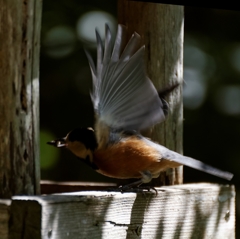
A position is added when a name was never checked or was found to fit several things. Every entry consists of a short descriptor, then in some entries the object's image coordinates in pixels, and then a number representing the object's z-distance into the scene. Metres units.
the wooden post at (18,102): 5.19
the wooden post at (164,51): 7.18
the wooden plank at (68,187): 7.80
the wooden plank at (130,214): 4.74
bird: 6.11
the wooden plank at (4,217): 4.84
